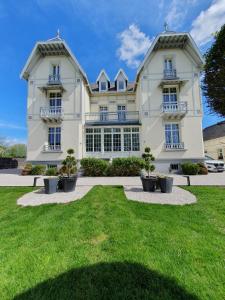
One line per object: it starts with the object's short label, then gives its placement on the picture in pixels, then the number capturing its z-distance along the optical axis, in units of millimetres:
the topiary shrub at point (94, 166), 14133
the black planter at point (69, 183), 7962
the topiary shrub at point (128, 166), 13797
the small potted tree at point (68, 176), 7994
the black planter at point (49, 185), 7609
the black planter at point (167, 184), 7598
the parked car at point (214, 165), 16359
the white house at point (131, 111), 16656
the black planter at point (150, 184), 7910
